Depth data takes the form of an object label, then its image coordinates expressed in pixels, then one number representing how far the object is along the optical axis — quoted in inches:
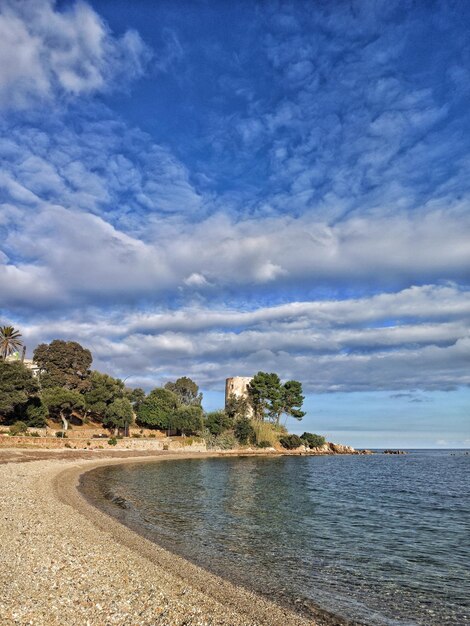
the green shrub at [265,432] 4429.1
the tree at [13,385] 2404.0
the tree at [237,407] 4753.9
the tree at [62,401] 3093.0
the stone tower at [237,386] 5052.2
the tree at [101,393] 3511.3
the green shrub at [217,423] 4249.5
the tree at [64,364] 3553.2
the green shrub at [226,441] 4144.2
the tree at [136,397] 4119.1
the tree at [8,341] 3149.6
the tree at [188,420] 3929.6
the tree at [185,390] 5369.1
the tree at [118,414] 3489.2
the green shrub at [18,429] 2416.3
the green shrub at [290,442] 4648.1
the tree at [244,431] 4357.8
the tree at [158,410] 3934.5
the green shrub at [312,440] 5103.3
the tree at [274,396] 4746.6
